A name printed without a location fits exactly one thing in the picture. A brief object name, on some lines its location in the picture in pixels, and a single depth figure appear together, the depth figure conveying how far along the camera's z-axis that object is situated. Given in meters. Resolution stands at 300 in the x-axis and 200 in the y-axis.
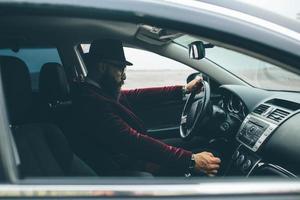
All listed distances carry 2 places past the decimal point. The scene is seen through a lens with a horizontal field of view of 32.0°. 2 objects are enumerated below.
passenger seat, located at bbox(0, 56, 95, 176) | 1.97
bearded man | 2.58
